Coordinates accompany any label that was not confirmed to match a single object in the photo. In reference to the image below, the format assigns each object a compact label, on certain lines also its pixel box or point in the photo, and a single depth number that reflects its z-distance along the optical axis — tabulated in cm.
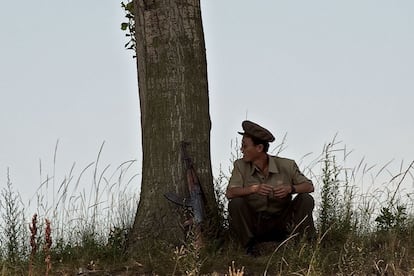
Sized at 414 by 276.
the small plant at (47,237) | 760
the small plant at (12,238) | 1741
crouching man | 1717
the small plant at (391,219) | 1942
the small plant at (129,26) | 2002
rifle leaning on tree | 1752
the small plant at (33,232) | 764
